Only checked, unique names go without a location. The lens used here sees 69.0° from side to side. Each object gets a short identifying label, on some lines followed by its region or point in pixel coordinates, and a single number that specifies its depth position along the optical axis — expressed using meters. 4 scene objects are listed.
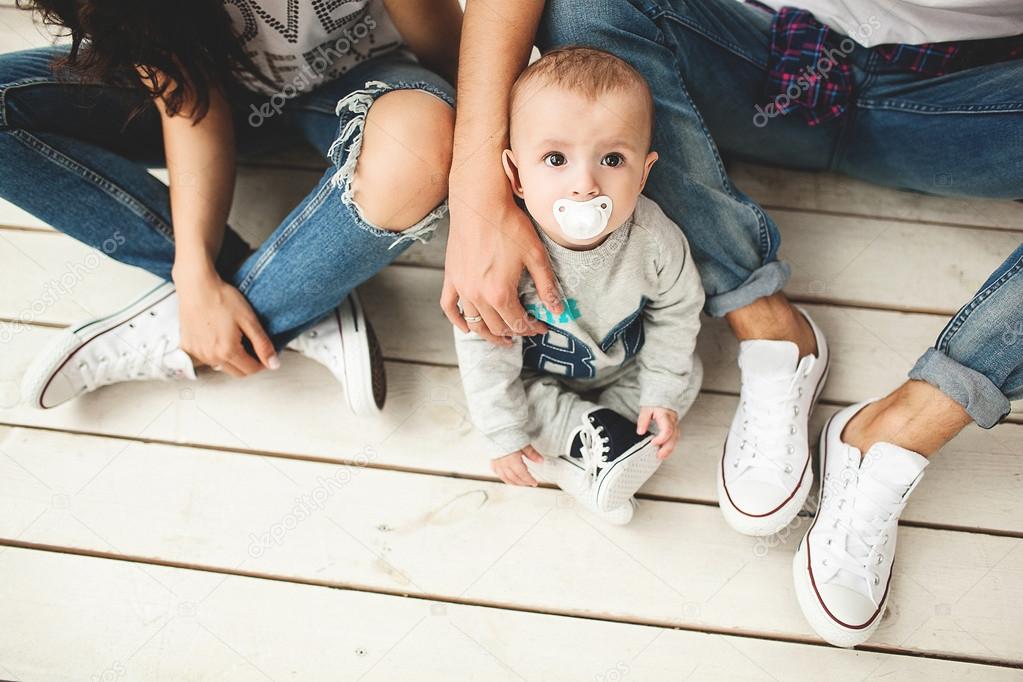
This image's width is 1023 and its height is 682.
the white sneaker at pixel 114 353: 0.97
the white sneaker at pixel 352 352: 0.96
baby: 0.70
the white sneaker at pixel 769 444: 0.90
